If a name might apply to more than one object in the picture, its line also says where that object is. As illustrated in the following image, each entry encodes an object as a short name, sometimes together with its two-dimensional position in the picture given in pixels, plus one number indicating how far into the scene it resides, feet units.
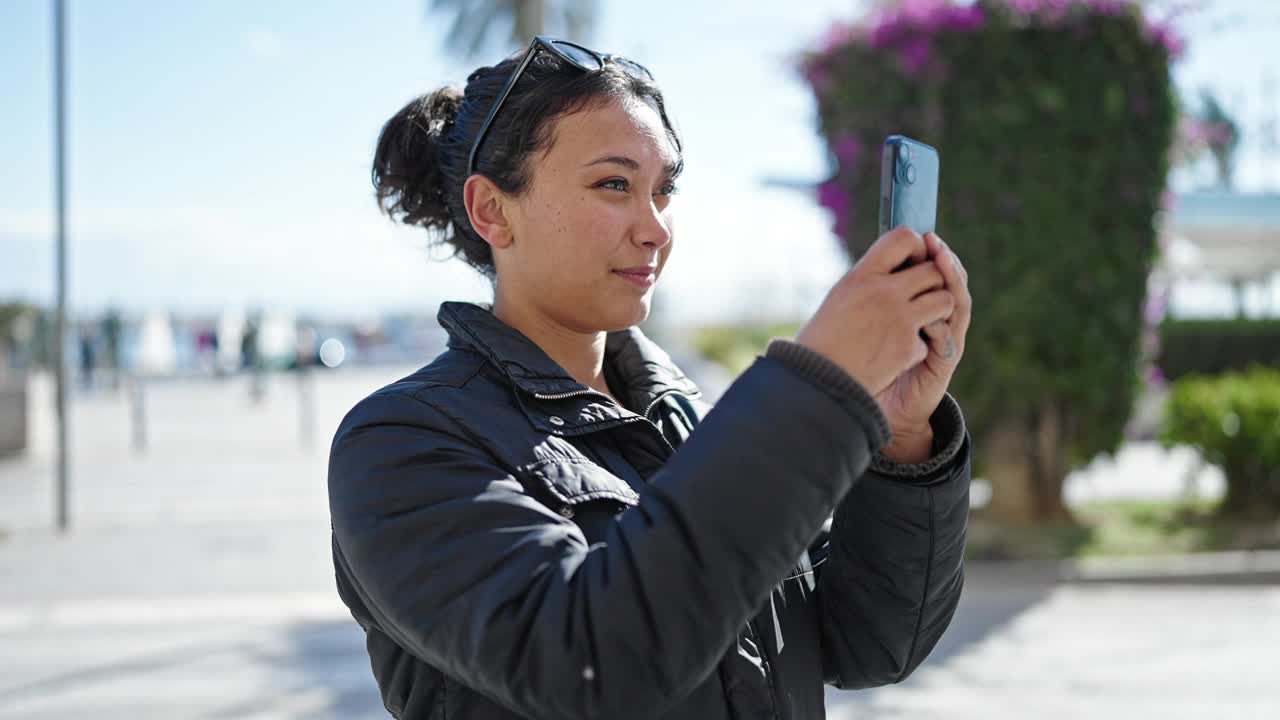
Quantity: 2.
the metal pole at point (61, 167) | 33.94
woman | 3.44
